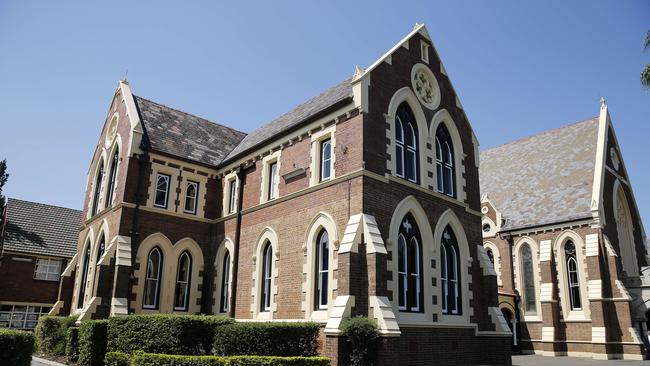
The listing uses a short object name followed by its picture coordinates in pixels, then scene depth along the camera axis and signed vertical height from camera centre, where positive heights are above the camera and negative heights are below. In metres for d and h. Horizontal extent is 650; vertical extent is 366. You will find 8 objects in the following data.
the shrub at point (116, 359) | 13.48 -1.81
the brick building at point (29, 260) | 27.89 +2.02
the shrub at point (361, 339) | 13.01 -1.01
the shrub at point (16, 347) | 11.75 -1.35
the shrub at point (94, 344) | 15.70 -1.61
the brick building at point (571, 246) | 24.31 +3.45
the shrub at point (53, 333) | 19.00 -1.63
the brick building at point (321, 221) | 15.44 +3.09
